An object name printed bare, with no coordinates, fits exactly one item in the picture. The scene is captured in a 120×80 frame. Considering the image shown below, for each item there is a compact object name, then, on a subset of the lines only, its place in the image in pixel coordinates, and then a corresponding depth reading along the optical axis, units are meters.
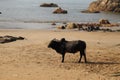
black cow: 16.55
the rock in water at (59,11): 72.75
